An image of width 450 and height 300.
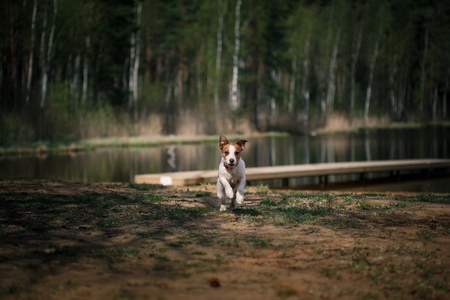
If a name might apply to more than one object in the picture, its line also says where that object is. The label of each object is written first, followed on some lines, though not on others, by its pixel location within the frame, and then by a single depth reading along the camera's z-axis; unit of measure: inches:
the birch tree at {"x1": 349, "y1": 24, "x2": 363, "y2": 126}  2018.7
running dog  255.8
